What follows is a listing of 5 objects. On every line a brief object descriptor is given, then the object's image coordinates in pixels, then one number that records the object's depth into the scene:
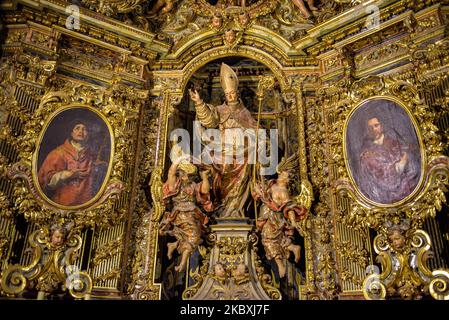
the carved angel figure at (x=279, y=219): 5.99
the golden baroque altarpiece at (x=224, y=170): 5.42
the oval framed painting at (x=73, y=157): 5.87
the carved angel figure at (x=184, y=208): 6.08
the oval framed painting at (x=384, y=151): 5.46
